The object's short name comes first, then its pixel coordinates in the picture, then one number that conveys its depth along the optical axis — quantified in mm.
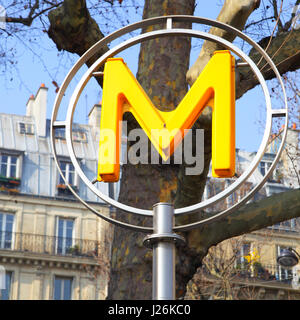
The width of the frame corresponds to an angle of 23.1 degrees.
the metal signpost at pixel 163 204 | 3004
